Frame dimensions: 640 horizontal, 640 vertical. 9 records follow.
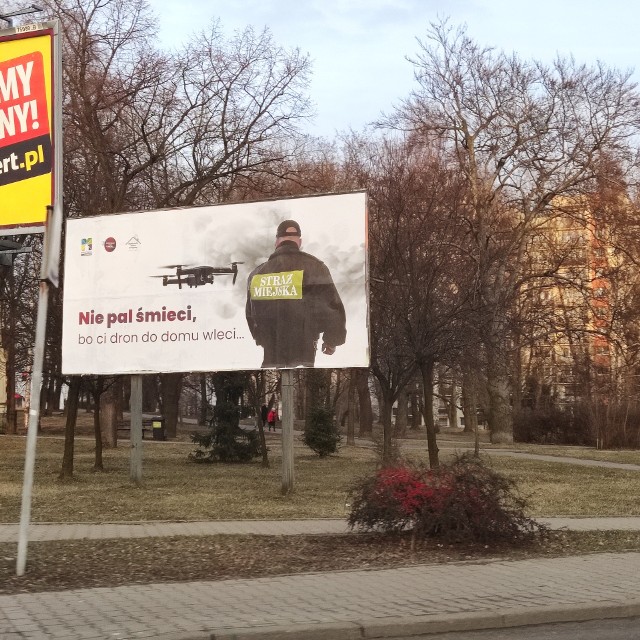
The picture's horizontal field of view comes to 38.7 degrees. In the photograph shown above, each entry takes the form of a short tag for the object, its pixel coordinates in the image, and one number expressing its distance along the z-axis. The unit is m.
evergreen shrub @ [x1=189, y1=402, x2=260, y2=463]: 26.56
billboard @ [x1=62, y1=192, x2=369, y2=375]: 16.70
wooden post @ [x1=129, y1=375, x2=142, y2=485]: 18.75
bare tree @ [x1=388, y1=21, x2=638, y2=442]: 35.34
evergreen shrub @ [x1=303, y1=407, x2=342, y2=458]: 29.38
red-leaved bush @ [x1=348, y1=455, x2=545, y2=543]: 9.85
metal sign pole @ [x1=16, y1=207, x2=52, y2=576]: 7.92
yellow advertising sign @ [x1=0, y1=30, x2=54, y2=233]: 8.42
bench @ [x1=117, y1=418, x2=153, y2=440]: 41.72
